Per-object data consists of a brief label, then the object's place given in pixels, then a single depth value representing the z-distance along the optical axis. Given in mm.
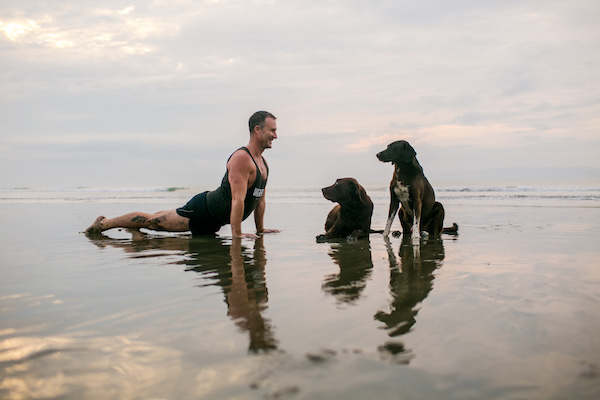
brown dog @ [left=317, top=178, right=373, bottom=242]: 6535
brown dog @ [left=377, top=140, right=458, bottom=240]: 6707
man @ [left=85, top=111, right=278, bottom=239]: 6242
